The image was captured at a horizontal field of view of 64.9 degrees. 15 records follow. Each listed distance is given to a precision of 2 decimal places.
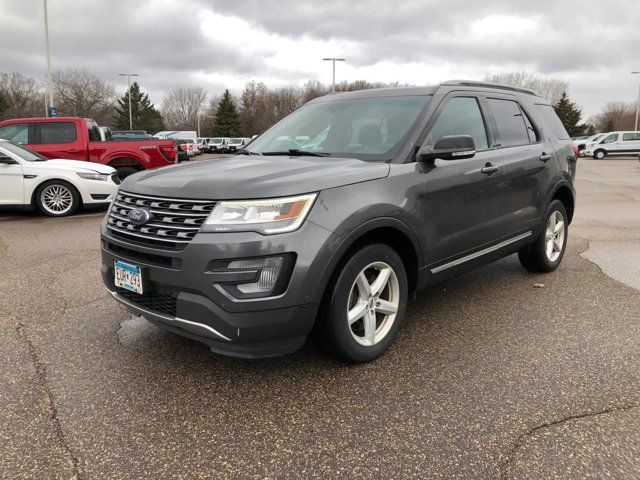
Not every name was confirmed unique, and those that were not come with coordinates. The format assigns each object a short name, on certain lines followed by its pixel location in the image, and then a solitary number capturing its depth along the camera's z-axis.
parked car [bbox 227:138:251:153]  47.75
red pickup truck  10.67
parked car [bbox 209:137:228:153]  49.00
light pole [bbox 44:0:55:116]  26.77
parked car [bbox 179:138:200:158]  26.74
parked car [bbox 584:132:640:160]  34.16
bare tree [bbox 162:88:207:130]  93.83
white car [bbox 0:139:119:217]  8.80
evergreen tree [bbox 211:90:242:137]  68.88
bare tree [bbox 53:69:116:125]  68.06
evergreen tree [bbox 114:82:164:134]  76.56
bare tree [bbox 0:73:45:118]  61.97
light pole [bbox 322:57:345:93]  40.78
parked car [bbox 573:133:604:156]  36.97
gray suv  2.59
